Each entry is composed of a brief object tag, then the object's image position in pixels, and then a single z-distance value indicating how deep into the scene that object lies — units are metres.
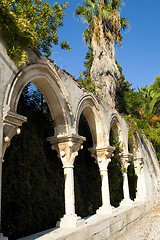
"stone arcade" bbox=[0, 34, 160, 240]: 3.63
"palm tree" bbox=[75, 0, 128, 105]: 12.45
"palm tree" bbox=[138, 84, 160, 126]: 15.91
